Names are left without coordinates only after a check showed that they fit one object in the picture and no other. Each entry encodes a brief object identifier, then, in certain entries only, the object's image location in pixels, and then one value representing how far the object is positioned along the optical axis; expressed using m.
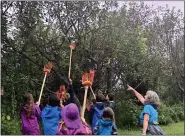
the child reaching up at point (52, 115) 6.04
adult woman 5.68
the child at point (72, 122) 4.68
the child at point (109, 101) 7.76
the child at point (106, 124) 5.41
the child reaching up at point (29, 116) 6.50
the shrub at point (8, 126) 7.79
